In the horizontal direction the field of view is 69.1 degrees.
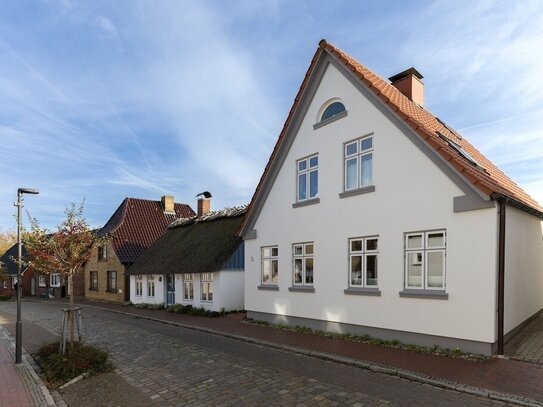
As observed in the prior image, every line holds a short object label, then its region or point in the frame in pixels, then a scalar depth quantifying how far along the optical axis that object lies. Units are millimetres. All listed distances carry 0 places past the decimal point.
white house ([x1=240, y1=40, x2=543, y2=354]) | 9367
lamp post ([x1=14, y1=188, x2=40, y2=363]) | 10023
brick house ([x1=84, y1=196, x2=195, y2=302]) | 27817
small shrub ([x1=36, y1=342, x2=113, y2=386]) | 8719
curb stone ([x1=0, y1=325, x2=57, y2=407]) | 7322
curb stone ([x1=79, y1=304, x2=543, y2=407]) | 6566
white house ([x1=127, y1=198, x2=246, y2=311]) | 18953
